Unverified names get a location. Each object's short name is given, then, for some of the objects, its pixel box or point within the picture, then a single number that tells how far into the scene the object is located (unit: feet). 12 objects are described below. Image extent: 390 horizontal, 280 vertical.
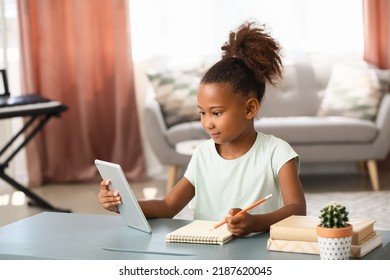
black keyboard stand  21.63
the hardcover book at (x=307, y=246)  8.39
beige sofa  24.92
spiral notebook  9.04
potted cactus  7.98
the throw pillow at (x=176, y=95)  26.47
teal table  8.67
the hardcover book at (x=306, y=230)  8.47
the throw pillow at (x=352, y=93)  25.86
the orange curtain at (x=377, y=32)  27.27
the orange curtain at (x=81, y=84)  27.86
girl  10.61
